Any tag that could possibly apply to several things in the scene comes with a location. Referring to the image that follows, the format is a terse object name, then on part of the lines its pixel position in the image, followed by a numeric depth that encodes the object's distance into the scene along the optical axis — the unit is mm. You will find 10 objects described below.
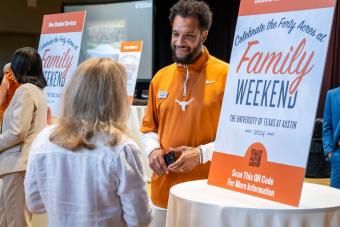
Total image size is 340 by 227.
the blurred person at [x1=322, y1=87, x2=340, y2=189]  3195
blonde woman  1671
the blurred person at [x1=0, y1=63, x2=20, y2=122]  3438
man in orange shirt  2285
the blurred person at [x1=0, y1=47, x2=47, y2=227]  3123
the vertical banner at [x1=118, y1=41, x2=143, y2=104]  4473
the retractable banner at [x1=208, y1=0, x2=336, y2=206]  1718
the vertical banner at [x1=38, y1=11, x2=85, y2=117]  3752
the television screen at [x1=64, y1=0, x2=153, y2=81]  6164
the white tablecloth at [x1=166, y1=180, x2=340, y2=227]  1702
